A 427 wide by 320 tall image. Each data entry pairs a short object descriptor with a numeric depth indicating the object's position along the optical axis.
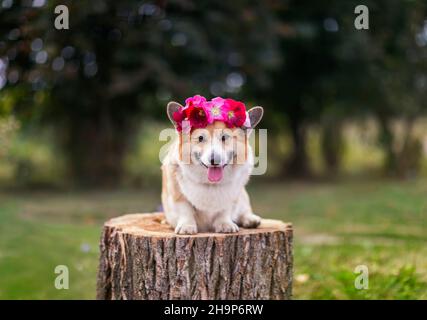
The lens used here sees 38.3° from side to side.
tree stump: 3.90
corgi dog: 3.79
